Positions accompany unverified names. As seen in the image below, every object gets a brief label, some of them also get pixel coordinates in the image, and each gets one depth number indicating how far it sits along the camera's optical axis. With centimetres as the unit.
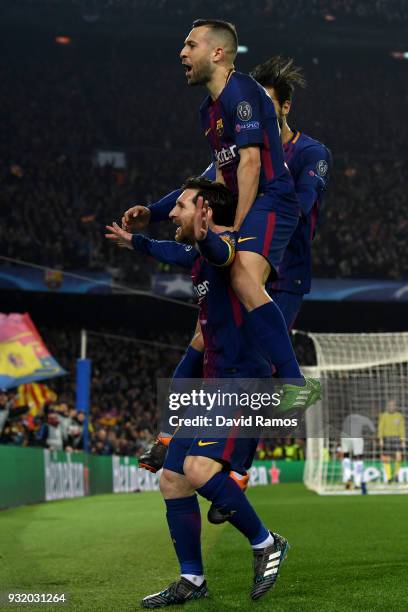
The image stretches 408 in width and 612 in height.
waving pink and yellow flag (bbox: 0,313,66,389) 1800
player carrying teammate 435
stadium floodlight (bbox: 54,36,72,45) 3856
